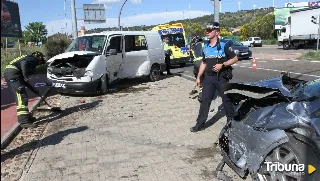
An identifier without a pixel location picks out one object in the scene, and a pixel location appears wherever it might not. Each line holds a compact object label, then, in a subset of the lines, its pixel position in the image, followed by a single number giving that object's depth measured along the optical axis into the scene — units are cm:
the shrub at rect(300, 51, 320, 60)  2161
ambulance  1892
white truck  3153
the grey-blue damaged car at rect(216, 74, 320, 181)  317
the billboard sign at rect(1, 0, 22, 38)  2058
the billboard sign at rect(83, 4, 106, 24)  3027
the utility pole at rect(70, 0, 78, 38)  2122
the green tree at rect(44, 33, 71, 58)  2841
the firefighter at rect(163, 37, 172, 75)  1521
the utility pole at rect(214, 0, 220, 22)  946
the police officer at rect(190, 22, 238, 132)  554
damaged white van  1017
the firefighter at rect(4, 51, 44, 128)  693
